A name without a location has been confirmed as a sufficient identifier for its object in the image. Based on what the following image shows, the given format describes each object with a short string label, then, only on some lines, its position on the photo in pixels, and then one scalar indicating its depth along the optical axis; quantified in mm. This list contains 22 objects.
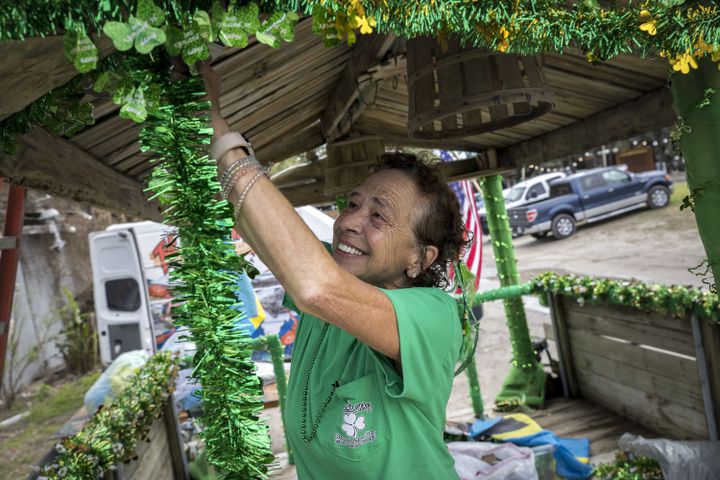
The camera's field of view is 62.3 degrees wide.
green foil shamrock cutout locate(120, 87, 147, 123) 1015
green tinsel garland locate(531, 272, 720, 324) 3861
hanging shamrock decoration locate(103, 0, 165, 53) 898
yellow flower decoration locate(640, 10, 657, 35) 1368
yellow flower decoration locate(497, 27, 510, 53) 1330
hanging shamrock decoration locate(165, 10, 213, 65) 1008
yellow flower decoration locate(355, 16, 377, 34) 1141
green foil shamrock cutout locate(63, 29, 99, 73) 931
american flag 8250
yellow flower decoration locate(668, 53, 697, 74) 1427
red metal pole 2908
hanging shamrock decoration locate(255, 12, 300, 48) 1061
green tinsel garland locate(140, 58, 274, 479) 1117
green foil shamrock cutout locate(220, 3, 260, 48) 1029
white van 8883
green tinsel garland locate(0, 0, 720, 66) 922
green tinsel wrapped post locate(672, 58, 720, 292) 1639
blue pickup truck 17969
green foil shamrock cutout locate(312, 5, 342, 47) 1122
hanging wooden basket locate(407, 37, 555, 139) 2262
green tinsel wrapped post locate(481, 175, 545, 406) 5633
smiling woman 1082
